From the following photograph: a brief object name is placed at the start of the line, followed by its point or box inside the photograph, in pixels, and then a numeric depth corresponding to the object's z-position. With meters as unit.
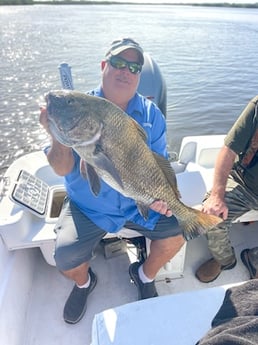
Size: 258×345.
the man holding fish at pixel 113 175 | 1.70
